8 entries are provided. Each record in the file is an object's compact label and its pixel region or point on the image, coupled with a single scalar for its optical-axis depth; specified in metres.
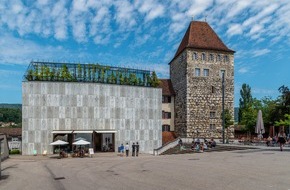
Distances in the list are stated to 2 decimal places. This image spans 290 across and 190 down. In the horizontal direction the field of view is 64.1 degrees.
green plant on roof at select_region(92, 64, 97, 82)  27.47
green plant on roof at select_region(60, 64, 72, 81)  26.35
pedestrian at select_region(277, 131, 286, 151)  18.35
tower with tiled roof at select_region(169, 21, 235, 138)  35.96
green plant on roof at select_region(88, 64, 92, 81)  27.28
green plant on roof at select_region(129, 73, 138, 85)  29.04
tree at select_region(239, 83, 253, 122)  50.53
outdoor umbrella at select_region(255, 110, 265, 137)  24.89
